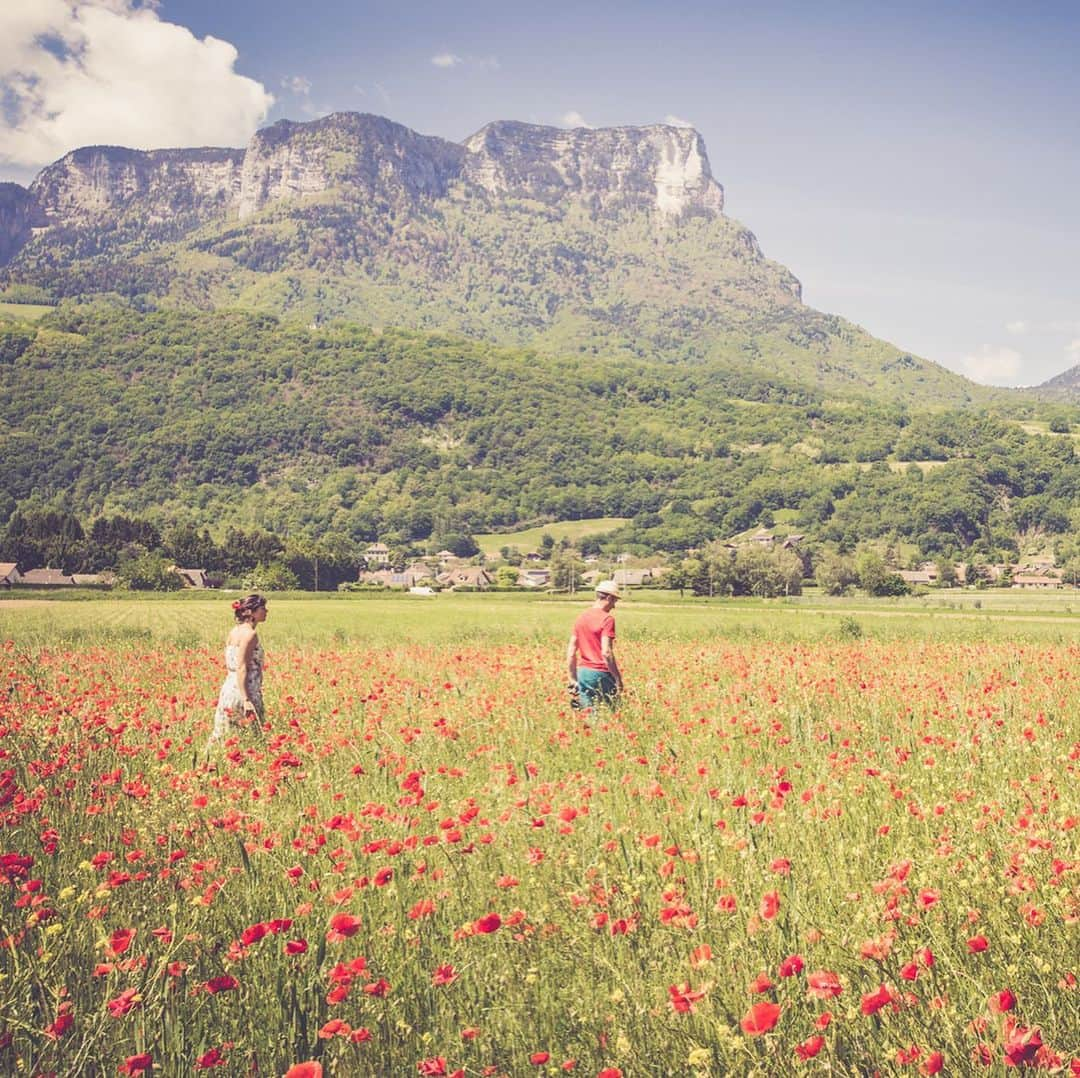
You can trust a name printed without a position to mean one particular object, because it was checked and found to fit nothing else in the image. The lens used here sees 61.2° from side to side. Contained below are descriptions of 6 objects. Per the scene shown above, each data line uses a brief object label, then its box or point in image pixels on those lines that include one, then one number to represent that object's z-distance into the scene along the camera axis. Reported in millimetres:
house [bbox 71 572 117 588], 82688
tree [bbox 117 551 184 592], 82688
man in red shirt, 10828
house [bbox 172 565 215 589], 95162
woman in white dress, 9711
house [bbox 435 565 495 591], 157375
